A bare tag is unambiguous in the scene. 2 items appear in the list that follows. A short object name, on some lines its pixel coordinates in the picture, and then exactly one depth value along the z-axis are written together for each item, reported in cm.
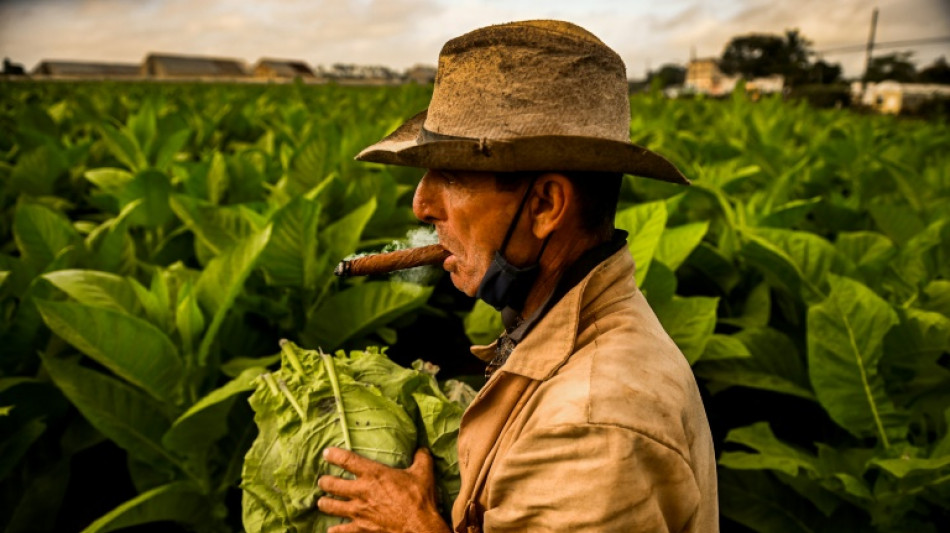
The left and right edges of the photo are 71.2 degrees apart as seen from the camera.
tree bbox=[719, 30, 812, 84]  5688
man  102
